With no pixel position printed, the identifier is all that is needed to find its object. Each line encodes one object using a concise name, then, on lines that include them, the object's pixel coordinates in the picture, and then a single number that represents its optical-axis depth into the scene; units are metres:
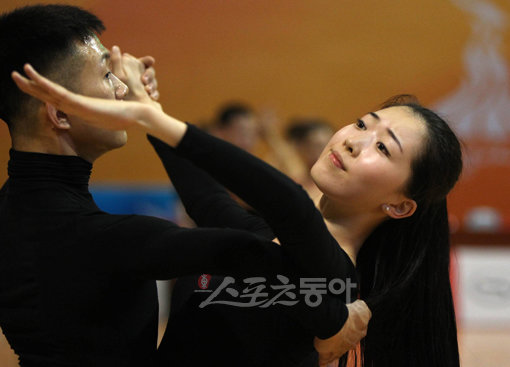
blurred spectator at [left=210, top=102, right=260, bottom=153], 7.85
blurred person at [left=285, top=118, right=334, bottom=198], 7.51
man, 3.53
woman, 3.76
